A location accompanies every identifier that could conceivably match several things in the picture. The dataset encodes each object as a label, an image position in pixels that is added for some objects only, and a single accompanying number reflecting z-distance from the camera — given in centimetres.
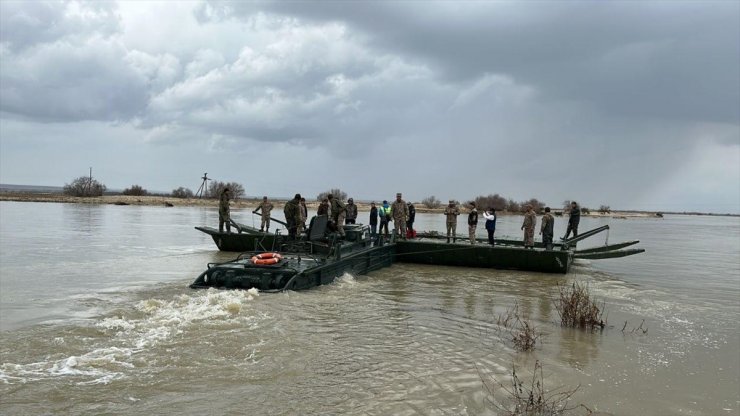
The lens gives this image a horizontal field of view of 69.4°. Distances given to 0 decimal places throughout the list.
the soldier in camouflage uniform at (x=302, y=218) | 1669
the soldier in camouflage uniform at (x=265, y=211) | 2131
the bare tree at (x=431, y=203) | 10369
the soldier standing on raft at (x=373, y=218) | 2142
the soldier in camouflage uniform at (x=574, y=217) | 2077
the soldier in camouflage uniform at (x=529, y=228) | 1894
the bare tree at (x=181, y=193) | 10250
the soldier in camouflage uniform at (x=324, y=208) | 1731
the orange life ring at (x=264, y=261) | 1166
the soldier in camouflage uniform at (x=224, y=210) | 2142
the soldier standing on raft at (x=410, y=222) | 2162
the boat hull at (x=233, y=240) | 2123
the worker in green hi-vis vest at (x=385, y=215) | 2111
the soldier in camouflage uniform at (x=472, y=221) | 1980
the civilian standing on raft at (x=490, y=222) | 1952
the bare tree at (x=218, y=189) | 9856
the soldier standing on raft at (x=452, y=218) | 2084
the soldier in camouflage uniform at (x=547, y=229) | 1880
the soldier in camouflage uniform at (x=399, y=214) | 2070
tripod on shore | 8424
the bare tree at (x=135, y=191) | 9750
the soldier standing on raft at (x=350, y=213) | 2095
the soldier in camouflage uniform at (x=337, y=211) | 1652
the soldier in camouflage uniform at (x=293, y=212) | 1630
